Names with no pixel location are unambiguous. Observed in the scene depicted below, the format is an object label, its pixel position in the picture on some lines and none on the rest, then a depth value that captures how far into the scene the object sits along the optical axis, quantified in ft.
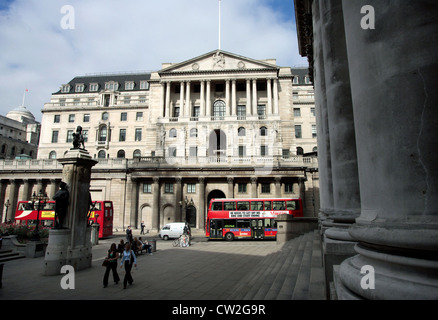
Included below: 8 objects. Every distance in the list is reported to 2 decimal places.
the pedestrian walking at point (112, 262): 34.45
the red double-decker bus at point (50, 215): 100.58
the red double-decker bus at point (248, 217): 91.47
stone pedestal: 41.91
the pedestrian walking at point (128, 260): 33.98
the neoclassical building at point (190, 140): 133.18
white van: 101.24
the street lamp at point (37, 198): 63.22
